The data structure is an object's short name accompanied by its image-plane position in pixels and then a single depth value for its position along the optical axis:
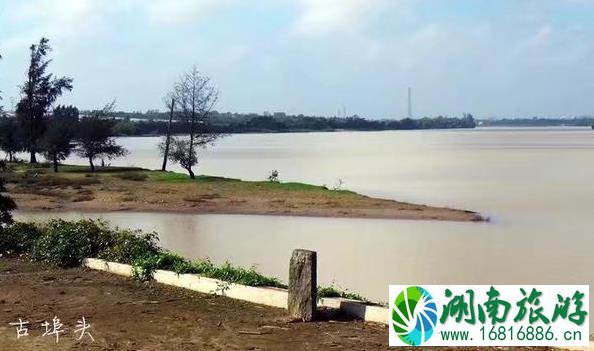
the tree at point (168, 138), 39.59
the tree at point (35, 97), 46.38
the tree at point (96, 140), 39.72
